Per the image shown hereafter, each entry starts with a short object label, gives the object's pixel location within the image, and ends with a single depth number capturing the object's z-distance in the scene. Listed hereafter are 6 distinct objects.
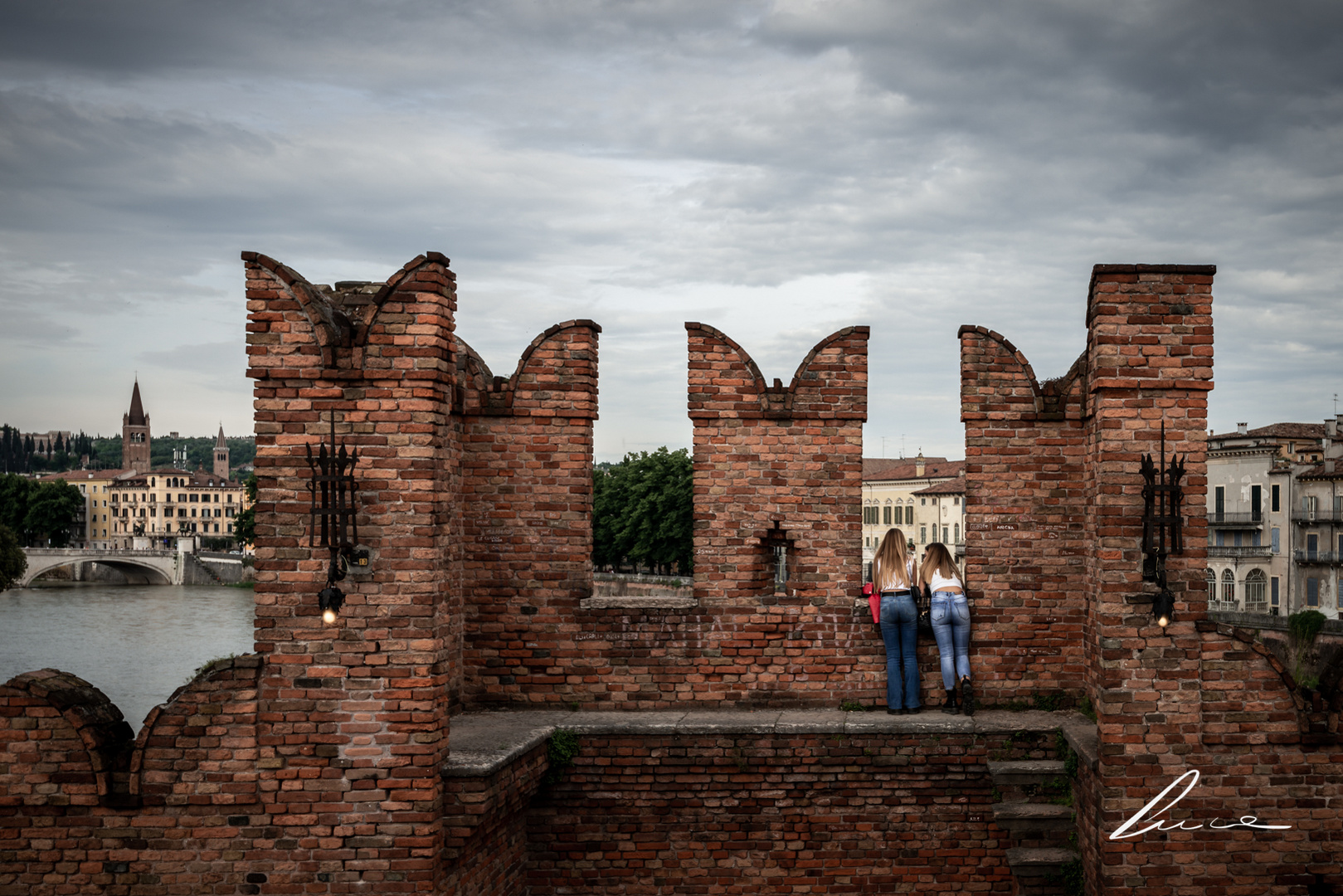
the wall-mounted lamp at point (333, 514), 5.97
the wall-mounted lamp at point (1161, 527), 6.41
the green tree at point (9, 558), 40.09
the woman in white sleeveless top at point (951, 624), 7.54
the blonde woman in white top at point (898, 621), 7.51
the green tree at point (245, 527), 64.19
